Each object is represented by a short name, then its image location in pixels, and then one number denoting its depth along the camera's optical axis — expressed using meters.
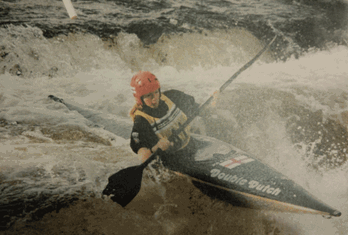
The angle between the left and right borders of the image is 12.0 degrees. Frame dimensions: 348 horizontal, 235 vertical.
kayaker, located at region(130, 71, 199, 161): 15.58
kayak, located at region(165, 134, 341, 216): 15.42
